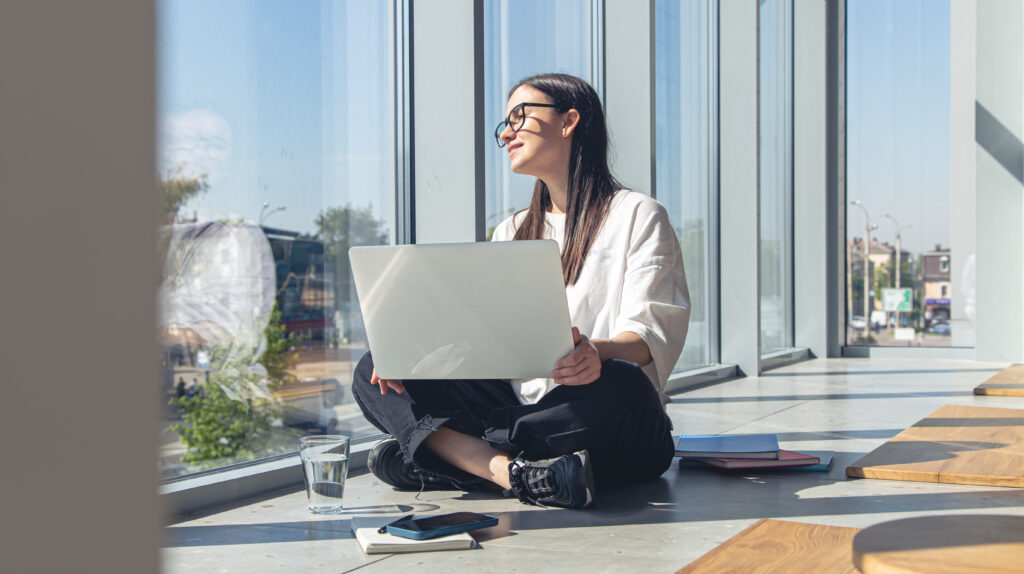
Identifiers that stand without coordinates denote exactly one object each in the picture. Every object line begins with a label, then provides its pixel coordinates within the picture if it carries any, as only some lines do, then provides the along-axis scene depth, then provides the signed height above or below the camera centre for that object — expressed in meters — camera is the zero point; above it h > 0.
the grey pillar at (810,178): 6.12 +0.63
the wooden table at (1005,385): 3.54 -0.46
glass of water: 1.77 -0.37
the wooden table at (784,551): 1.10 -0.35
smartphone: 1.50 -0.41
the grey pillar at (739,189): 4.93 +0.45
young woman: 1.76 -0.19
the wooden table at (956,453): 1.88 -0.42
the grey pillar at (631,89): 3.84 +0.78
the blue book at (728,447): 2.11 -0.41
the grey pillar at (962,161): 5.81 +0.69
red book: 2.08 -0.43
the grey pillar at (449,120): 2.58 +0.44
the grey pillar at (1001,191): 5.39 +0.46
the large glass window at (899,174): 5.95 +0.63
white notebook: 1.47 -0.43
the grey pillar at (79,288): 0.44 +0.00
